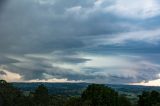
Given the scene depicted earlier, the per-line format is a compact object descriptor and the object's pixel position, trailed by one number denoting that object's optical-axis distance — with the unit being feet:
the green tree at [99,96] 165.75
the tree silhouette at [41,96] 220.57
